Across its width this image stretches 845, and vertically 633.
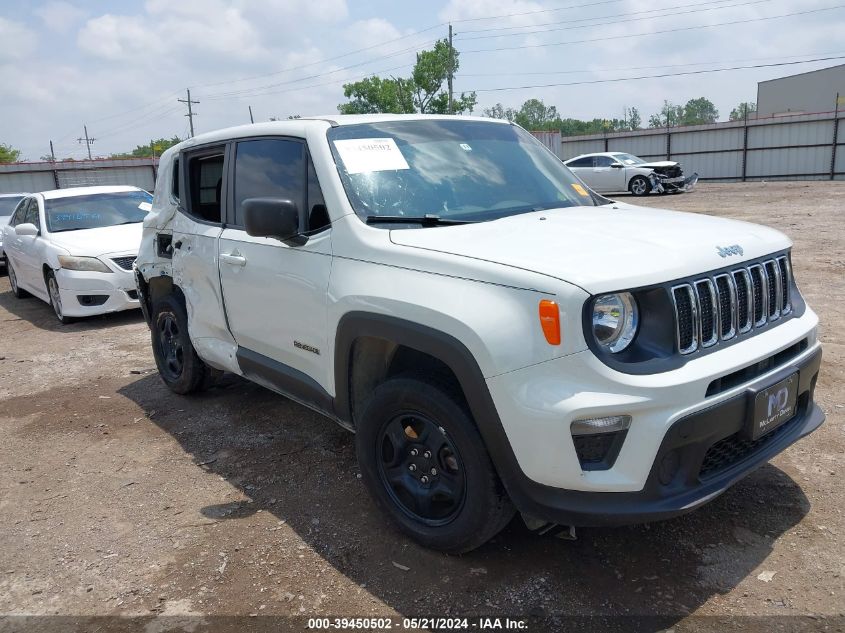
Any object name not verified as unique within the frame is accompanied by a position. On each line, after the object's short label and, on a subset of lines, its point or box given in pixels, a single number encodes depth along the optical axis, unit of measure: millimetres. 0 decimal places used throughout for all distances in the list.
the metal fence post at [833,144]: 27453
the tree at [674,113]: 99250
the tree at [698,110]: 127912
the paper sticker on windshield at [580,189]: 4027
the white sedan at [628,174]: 22672
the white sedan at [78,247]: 8297
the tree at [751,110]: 66738
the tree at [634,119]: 97975
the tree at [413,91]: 59500
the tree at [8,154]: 70319
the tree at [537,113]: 117494
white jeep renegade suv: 2455
